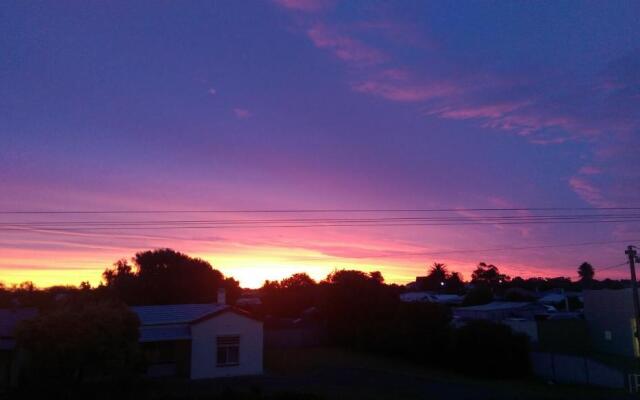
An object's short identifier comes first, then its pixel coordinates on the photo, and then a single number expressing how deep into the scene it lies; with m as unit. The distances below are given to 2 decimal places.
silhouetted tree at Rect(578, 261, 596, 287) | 152.38
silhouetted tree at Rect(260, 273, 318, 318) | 61.91
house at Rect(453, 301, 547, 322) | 53.56
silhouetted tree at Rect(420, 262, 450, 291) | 129.75
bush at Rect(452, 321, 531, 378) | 33.62
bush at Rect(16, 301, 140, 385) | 19.17
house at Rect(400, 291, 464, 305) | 77.59
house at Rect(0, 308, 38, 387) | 24.13
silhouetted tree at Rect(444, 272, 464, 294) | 122.11
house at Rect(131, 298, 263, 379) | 29.00
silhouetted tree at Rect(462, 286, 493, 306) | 74.88
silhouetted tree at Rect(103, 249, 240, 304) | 63.59
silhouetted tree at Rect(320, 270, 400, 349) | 43.81
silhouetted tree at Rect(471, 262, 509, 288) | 127.06
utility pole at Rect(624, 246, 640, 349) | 26.23
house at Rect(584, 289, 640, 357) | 39.81
